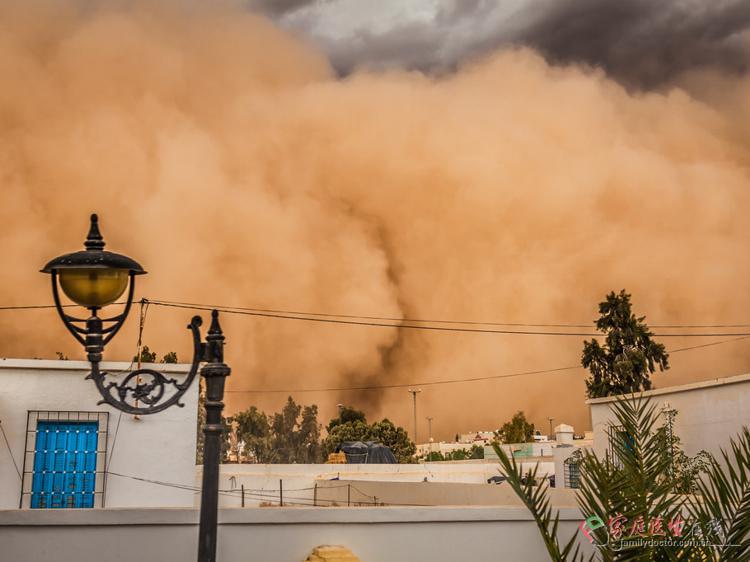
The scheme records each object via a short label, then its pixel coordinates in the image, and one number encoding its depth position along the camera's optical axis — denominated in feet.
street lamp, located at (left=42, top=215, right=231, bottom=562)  15.62
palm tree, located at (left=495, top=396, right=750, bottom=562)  18.75
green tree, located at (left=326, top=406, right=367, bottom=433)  234.99
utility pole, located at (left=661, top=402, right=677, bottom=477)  60.53
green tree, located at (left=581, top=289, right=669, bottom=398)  133.18
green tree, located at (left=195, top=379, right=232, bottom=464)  165.87
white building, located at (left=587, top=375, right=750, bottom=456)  55.88
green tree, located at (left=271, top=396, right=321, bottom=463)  264.03
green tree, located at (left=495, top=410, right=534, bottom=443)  258.37
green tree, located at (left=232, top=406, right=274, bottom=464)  247.70
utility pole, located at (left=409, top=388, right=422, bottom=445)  237.14
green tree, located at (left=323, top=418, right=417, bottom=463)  219.61
